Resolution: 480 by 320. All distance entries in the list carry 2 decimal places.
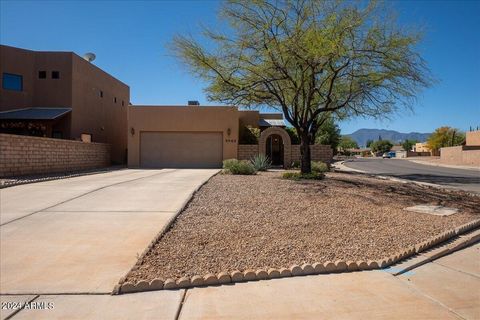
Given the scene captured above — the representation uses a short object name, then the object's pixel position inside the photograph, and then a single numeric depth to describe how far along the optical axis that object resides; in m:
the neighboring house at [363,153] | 124.50
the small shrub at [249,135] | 28.03
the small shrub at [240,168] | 17.28
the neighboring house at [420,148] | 101.81
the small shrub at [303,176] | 14.62
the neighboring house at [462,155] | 41.20
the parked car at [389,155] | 92.76
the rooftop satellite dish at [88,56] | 30.25
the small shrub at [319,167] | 18.88
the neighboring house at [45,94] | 24.28
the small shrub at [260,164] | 20.48
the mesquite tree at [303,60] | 13.00
